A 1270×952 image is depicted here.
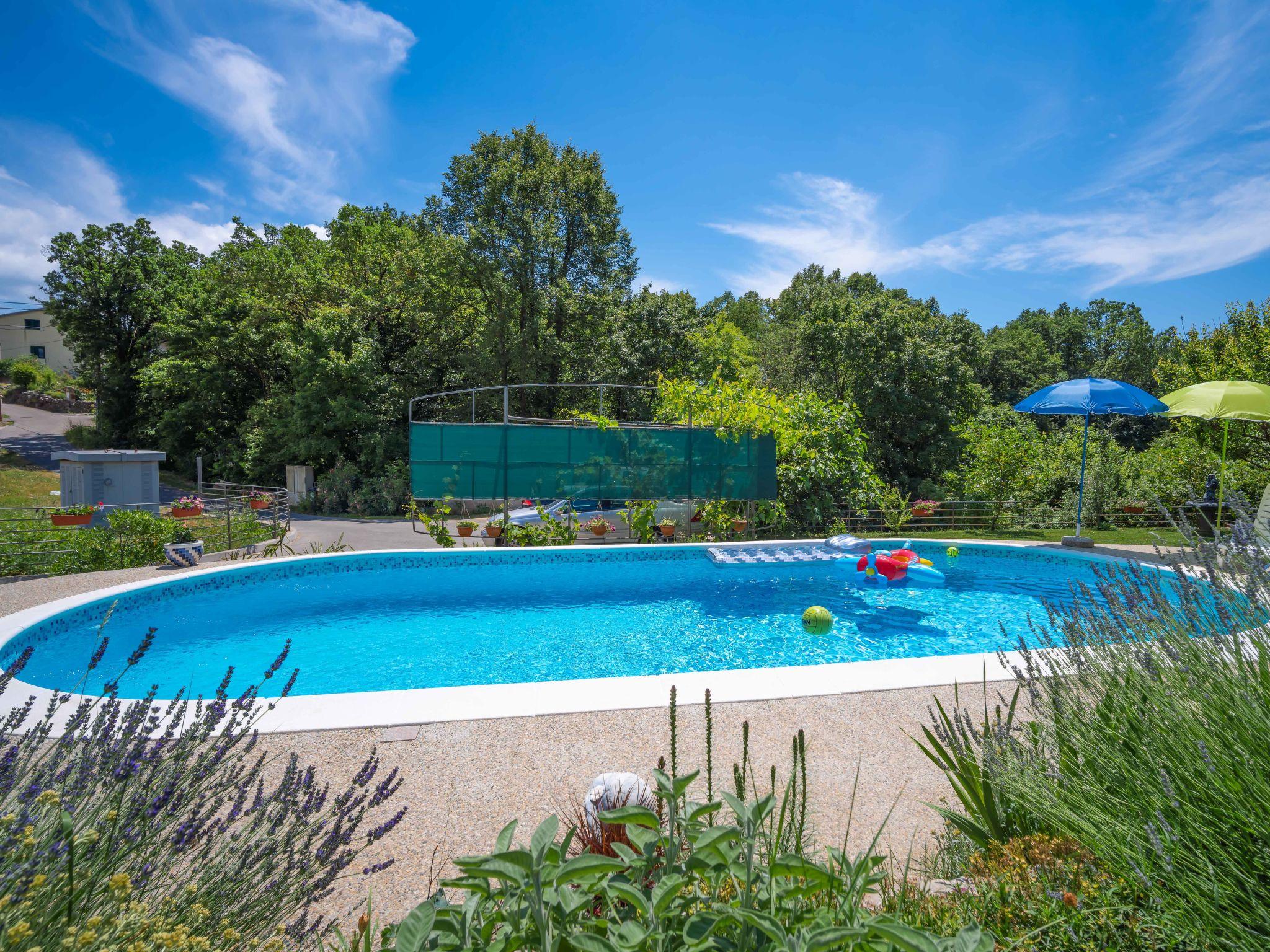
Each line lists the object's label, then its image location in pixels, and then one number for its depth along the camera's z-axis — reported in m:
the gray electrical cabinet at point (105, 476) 11.84
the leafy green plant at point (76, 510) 10.31
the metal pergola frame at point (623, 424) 11.01
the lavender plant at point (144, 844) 1.06
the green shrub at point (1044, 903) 1.39
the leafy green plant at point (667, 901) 0.98
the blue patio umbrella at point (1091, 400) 9.41
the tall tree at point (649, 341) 22.52
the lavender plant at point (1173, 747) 1.25
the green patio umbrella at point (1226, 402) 8.08
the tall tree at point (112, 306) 25.47
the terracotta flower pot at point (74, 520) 10.37
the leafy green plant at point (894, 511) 12.22
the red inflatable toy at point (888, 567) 8.99
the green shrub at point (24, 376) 33.66
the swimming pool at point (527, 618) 6.14
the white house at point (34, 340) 42.75
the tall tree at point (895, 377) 20.27
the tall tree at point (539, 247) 21.94
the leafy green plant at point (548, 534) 11.02
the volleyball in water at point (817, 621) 7.12
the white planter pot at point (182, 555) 8.77
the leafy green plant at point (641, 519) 11.42
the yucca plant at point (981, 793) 2.11
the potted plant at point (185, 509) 11.77
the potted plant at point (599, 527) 11.48
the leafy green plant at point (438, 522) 11.05
